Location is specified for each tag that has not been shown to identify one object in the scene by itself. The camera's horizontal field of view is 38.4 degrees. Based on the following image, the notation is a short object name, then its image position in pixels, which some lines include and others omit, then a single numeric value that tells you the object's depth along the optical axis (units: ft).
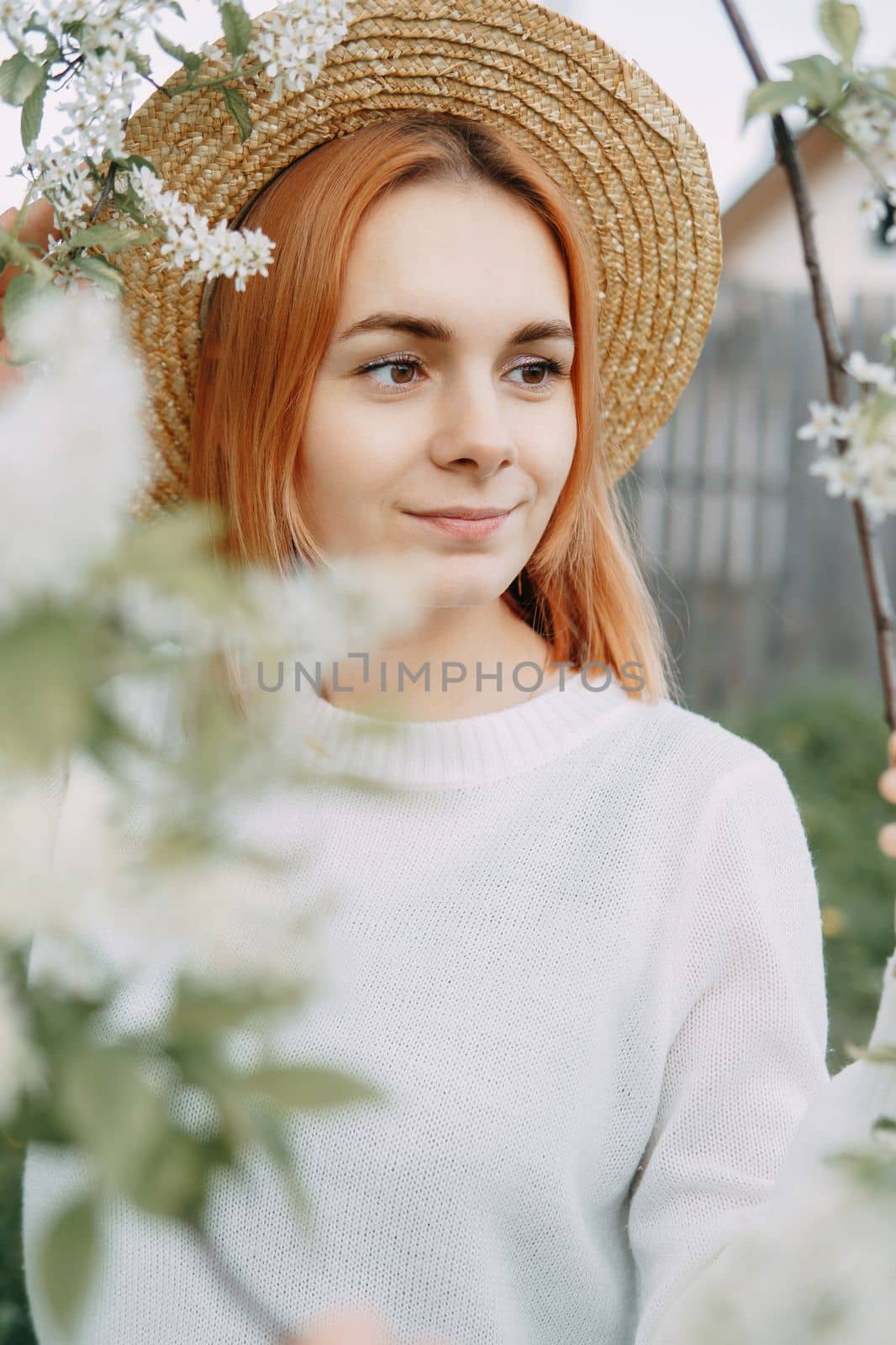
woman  3.75
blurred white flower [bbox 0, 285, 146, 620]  0.99
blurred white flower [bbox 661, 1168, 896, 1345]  1.44
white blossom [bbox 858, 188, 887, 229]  3.25
